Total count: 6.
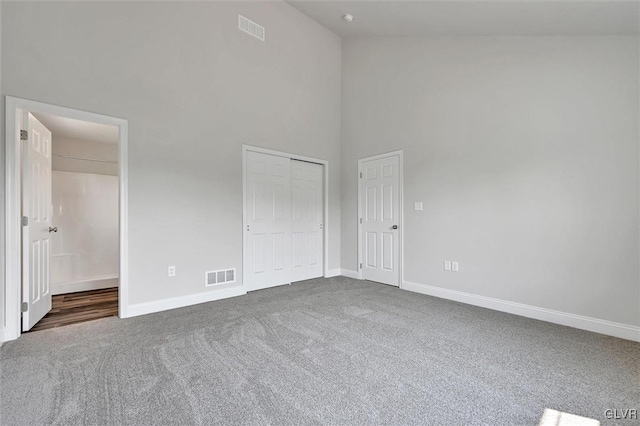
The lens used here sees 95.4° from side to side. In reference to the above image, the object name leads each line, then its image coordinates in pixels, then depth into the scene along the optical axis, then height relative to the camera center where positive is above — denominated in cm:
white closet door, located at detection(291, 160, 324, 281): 464 -9
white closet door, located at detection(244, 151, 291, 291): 405 -10
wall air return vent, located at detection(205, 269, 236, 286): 360 -79
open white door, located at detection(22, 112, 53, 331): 262 -5
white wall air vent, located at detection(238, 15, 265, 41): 390 +257
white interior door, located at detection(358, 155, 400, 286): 431 -8
